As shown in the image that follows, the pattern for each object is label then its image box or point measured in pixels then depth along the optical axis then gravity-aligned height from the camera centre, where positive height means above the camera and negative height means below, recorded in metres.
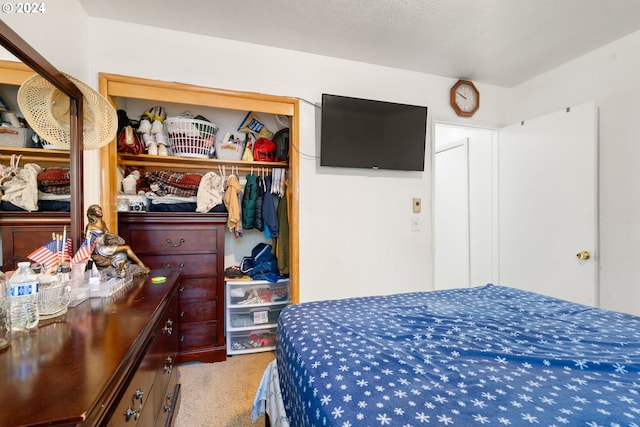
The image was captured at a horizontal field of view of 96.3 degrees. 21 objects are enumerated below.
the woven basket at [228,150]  2.49 +0.53
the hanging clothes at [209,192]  2.36 +0.15
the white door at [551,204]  2.21 +0.06
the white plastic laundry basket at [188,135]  2.28 +0.61
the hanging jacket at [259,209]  2.55 +0.01
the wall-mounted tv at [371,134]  2.31 +0.65
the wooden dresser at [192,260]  2.15 -0.39
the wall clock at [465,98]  2.72 +1.09
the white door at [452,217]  3.34 -0.07
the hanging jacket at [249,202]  2.52 +0.08
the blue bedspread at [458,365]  0.70 -0.49
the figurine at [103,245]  1.30 -0.16
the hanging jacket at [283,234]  2.53 -0.21
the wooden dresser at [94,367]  0.51 -0.35
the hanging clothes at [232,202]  2.42 +0.07
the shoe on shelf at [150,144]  2.29 +0.54
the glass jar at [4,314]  0.77 -0.28
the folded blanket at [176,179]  2.39 +0.27
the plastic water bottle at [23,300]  0.79 -0.25
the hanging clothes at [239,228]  2.49 -0.15
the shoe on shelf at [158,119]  2.34 +0.76
